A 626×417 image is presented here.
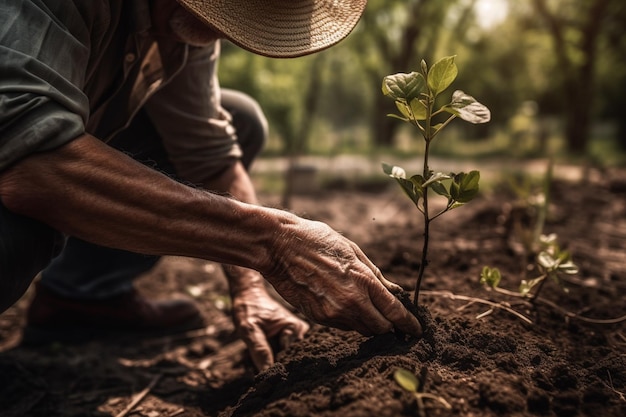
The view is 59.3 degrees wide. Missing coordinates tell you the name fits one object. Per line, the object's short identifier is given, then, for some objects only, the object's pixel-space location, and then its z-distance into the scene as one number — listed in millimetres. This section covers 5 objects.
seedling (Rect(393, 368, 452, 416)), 386
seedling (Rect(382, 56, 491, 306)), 470
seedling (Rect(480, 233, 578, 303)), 590
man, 451
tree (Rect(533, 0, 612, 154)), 10819
